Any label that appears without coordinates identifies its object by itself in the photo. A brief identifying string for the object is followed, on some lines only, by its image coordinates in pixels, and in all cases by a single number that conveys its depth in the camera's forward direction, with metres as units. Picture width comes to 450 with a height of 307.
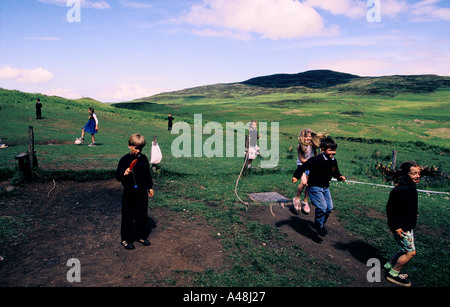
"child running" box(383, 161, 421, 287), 5.07
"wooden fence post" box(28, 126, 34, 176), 9.84
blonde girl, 8.13
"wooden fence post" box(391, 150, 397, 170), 13.64
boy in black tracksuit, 5.59
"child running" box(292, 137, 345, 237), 6.53
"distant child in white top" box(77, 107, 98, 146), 18.34
